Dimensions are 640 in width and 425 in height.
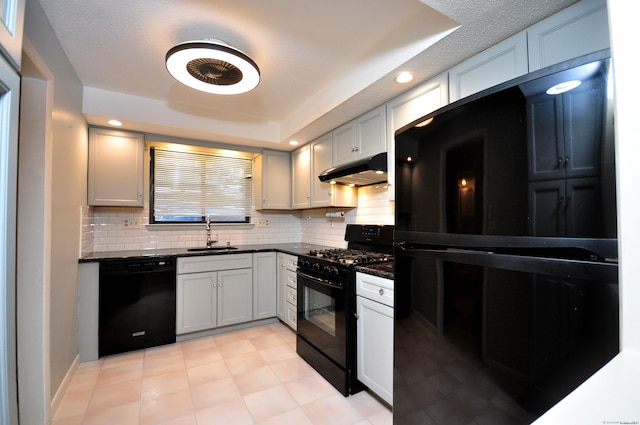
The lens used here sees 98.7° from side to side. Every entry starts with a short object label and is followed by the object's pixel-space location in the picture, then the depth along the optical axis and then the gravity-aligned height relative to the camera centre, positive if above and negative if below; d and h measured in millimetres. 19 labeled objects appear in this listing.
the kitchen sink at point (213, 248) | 3307 -405
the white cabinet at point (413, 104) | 1815 +804
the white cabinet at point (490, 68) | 1396 +824
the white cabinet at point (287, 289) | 3000 -839
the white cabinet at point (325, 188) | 3010 +318
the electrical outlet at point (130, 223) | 3178 -79
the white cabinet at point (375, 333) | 1771 -805
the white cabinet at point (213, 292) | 2893 -844
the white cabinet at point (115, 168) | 2797 +506
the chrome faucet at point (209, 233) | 3547 -221
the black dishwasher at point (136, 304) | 2578 -858
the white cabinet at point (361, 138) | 2332 +731
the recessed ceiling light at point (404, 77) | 1858 +956
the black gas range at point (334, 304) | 2031 -730
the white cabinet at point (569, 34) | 1136 +806
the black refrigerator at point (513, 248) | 709 -102
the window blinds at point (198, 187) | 3406 +387
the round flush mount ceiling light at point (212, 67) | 1656 +994
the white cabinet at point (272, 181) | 3729 +489
